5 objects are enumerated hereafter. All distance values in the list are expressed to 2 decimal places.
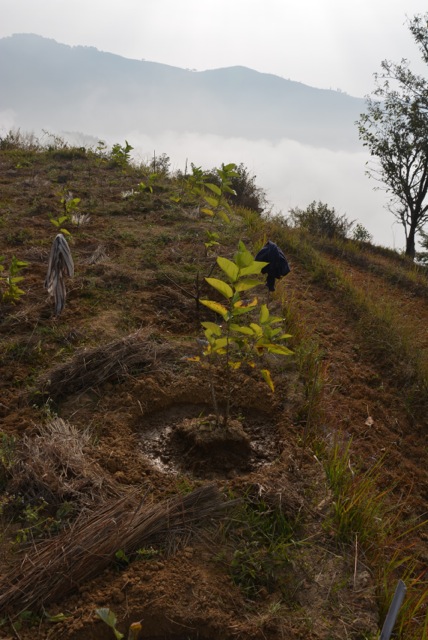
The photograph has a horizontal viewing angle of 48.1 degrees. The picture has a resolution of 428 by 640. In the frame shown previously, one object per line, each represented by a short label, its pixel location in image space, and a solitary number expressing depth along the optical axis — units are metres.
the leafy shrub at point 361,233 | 13.11
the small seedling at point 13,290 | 3.73
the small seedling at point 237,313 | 2.29
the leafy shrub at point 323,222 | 10.37
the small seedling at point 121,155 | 9.50
